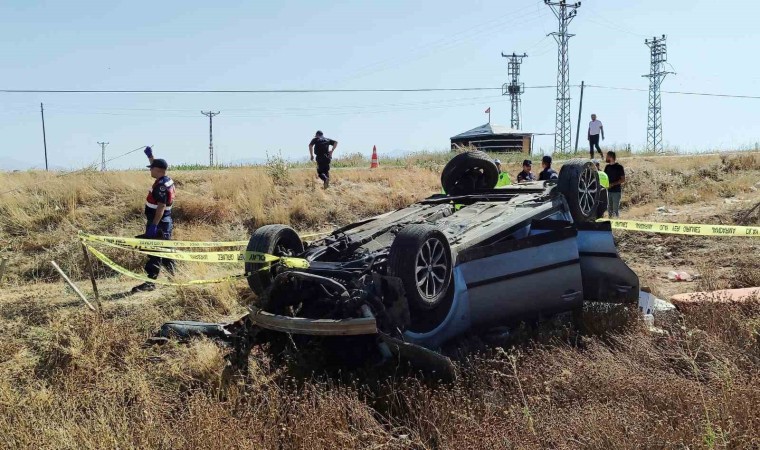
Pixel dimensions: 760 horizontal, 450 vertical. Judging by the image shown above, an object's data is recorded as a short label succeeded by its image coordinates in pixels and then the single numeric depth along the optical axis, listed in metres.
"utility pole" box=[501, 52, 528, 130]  56.37
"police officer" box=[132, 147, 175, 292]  8.05
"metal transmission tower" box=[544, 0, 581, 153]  38.72
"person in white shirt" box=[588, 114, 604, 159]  17.80
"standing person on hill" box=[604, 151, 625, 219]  11.59
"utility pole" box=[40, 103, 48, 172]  57.24
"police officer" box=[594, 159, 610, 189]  10.04
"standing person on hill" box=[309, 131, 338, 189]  13.97
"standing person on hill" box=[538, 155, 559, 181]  10.57
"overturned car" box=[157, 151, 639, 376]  4.45
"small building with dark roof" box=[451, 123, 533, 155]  31.31
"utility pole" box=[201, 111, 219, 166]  57.58
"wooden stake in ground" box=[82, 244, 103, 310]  6.41
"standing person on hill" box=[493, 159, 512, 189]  8.96
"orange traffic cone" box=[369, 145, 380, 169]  19.51
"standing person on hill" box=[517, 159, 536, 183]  11.20
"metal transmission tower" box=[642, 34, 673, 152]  48.38
